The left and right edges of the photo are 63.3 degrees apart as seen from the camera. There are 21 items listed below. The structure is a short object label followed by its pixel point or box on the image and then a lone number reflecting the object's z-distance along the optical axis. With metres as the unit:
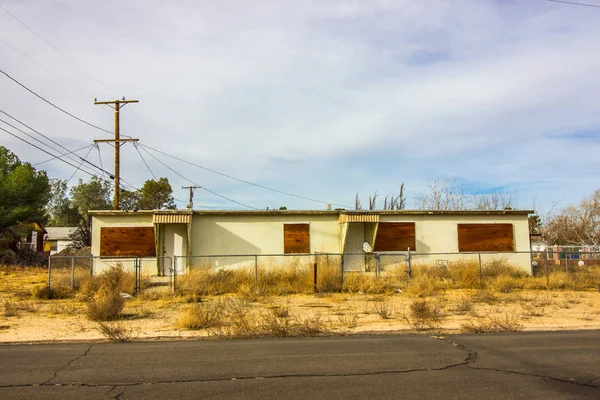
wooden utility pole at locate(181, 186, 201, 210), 47.26
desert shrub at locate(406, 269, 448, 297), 16.92
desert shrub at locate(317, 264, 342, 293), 17.66
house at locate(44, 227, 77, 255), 56.68
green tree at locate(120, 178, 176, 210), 56.22
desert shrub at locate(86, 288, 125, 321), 12.11
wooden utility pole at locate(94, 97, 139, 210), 26.75
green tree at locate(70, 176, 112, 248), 72.21
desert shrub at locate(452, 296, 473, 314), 13.29
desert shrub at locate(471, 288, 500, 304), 15.38
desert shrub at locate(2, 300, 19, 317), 12.89
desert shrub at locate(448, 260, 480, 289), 19.25
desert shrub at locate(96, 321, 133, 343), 9.66
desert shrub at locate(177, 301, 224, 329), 11.06
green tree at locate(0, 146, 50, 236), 33.00
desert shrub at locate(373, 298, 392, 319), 12.43
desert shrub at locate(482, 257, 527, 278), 20.88
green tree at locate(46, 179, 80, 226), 80.94
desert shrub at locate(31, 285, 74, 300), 16.41
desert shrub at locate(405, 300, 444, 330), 11.18
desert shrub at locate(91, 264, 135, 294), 16.84
